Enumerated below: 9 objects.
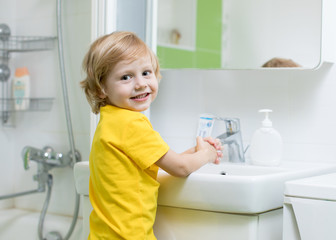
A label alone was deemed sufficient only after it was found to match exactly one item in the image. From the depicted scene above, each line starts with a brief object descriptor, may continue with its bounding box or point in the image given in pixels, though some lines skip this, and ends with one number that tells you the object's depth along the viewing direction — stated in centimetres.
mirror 143
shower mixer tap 188
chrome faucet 149
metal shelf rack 199
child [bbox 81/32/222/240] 109
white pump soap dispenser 140
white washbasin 106
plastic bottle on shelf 200
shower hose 185
